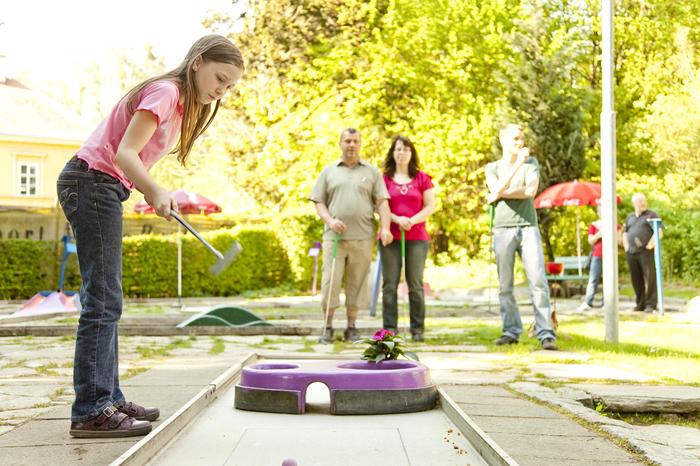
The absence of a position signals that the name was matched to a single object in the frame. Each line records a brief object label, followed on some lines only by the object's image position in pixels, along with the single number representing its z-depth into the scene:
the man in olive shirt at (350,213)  7.20
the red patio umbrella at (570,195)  14.56
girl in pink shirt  3.21
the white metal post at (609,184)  7.09
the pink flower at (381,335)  4.20
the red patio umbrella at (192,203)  15.63
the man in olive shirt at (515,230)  6.79
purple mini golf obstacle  3.83
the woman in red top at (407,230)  7.32
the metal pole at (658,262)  11.09
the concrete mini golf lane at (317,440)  2.91
